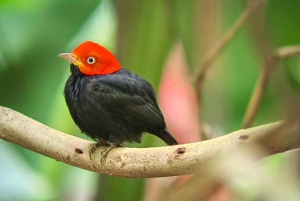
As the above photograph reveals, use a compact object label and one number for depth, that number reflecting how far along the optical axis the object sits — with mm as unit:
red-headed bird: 2541
